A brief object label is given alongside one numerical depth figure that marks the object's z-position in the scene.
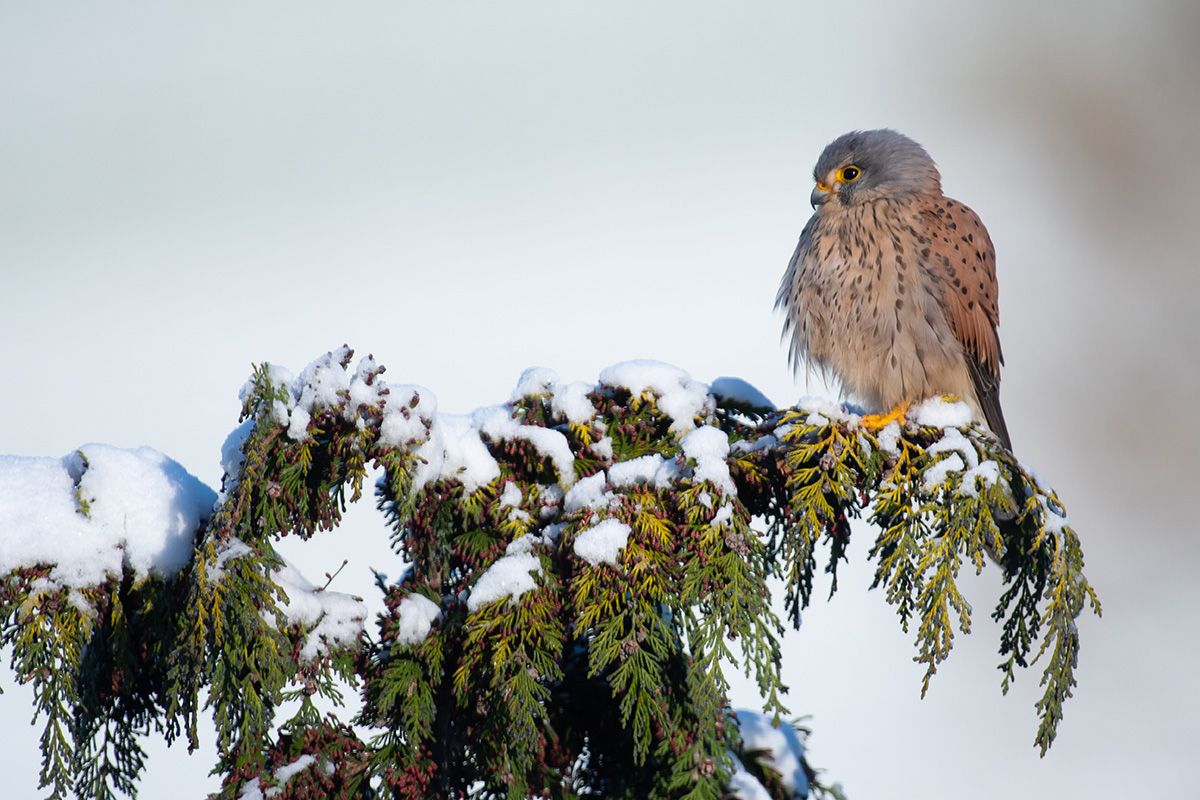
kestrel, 14.53
